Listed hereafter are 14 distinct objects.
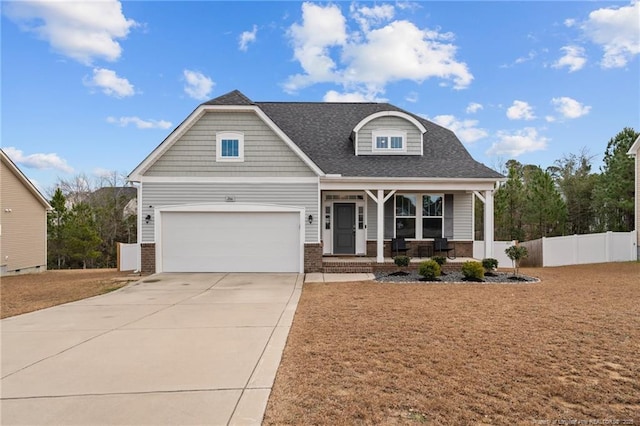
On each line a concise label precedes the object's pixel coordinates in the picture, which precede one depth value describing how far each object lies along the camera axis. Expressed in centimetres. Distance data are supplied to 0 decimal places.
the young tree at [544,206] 2136
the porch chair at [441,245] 1455
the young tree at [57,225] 2502
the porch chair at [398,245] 1445
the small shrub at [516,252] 1248
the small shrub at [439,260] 1280
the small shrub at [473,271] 1149
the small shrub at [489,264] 1239
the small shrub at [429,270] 1159
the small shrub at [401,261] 1249
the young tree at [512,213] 2359
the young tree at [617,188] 1916
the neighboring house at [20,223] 1597
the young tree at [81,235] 2433
